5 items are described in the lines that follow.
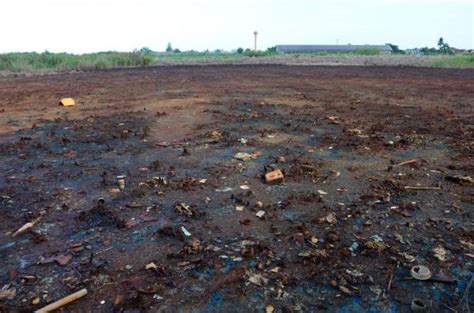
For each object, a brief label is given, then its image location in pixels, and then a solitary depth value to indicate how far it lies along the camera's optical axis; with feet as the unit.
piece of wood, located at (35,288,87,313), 7.56
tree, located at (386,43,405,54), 239.42
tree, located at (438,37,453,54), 199.77
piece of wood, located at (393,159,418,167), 15.97
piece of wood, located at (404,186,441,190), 13.40
